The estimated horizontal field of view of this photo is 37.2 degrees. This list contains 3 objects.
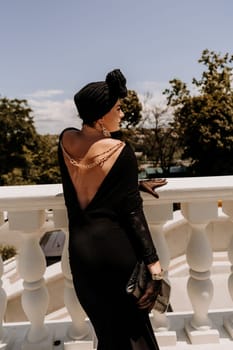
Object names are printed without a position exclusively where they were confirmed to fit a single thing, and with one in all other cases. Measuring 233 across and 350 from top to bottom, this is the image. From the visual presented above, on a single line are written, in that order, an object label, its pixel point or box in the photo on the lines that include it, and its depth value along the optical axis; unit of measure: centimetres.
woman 142
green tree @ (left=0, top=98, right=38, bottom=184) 2814
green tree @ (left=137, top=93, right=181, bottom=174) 3148
